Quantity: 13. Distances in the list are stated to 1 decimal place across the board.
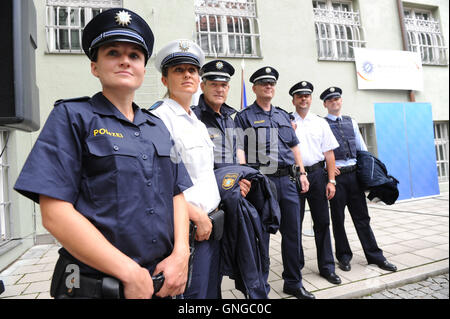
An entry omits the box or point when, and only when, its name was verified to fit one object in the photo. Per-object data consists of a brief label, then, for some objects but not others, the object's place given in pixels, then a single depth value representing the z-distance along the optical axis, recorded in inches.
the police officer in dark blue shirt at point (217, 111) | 78.4
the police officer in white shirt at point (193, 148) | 54.1
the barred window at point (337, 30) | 251.9
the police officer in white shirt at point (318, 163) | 108.3
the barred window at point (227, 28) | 220.8
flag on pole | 201.9
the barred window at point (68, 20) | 190.9
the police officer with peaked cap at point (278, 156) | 94.8
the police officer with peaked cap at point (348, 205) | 116.3
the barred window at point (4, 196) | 153.7
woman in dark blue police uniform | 33.5
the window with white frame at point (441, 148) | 296.2
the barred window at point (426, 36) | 287.3
